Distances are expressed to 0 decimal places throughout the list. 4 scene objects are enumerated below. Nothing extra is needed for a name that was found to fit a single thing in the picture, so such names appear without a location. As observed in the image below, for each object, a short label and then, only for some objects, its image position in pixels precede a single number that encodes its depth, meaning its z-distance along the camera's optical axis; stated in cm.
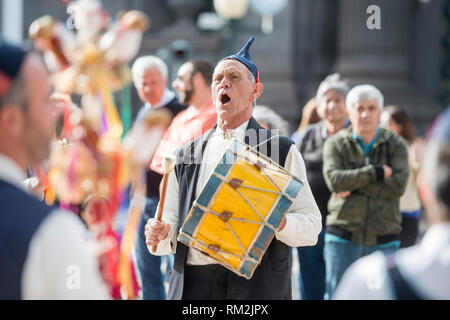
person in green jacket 1121
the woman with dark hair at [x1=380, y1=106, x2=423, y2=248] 1348
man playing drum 746
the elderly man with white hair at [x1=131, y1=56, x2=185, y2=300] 1235
